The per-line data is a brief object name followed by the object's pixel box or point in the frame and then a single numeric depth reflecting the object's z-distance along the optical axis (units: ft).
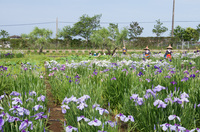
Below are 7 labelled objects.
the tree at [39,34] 114.32
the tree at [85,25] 161.58
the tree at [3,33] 231.01
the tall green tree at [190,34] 177.88
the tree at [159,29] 161.17
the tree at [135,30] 156.87
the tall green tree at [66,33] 159.94
